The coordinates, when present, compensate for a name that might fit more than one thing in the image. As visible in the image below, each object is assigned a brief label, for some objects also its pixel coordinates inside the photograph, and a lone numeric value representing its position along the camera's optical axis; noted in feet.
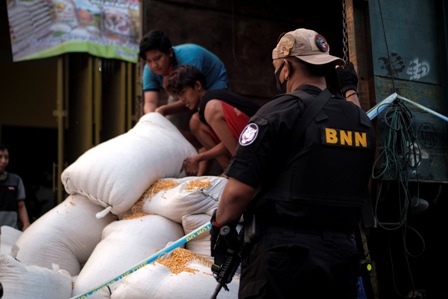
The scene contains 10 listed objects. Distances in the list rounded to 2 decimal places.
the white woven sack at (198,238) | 11.37
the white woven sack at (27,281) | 10.00
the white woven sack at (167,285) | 9.86
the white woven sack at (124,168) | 12.33
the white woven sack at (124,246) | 10.97
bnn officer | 6.92
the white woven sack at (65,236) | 12.23
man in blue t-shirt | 14.58
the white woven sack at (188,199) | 11.68
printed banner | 23.95
